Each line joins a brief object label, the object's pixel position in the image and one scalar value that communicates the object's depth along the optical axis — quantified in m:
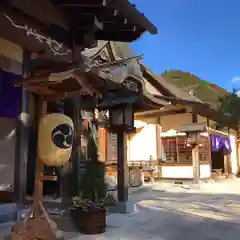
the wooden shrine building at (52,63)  4.40
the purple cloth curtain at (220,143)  19.80
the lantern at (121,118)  7.53
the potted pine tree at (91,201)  5.55
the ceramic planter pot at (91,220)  5.52
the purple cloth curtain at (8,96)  5.93
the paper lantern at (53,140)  4.34
